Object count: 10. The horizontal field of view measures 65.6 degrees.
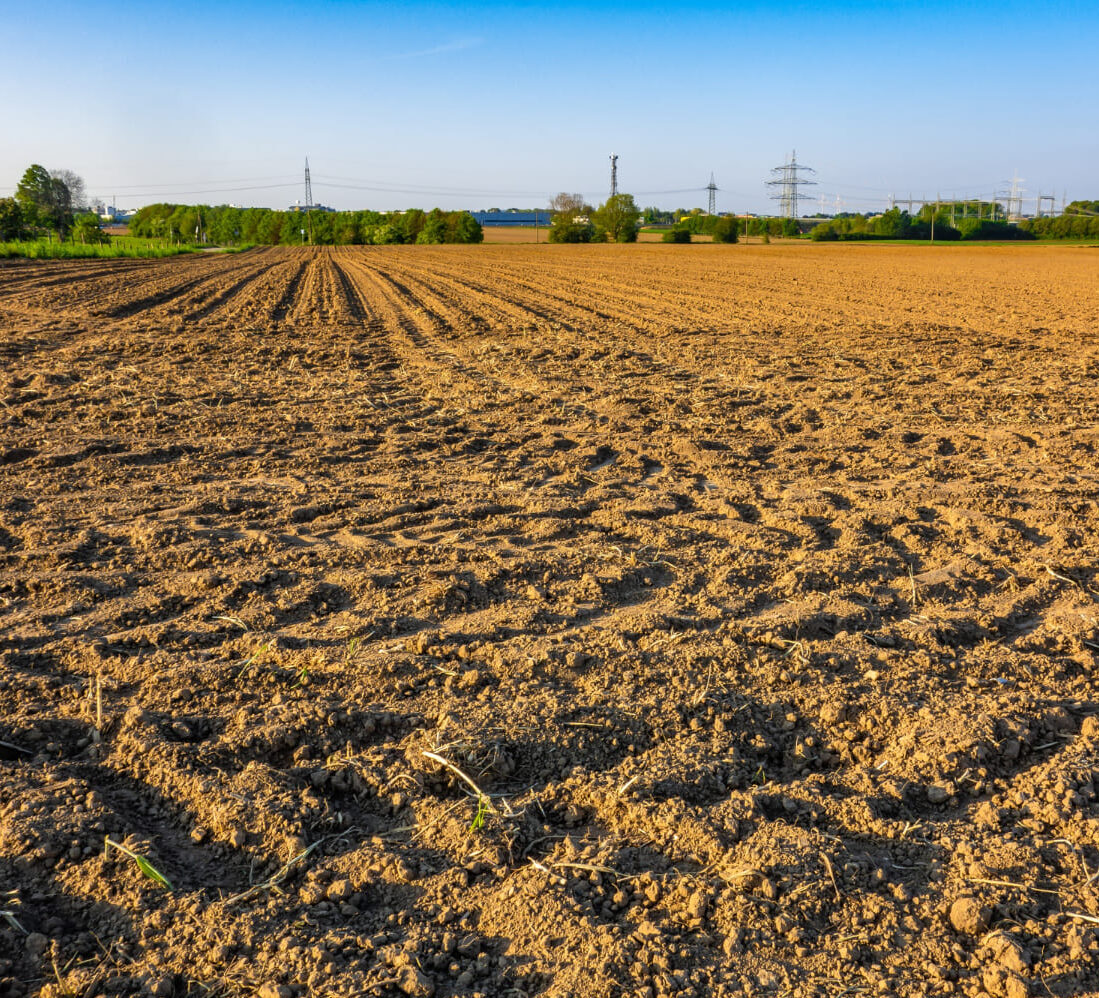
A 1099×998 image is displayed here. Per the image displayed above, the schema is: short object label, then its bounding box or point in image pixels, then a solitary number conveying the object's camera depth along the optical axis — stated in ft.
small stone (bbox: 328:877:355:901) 8.12
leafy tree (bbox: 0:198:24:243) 206.90
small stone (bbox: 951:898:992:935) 7.68
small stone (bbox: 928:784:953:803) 9.52
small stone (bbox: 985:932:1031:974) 7.27
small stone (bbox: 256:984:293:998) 7.00
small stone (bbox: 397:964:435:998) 7.11
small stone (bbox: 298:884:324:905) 8.07
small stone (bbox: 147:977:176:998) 7.07
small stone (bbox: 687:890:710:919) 7.86
